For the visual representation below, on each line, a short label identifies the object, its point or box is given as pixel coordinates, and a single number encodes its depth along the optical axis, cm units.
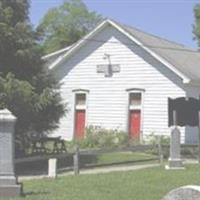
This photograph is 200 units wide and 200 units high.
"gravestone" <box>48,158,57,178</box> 1933
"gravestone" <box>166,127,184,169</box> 2253
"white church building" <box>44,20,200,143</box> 3431
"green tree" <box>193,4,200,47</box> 5259
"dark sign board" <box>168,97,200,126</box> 2961
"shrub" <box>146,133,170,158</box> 2983
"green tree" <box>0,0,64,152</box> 2259
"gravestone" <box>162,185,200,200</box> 809
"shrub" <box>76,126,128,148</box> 3388
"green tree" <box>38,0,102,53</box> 7956
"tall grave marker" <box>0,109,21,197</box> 1362
